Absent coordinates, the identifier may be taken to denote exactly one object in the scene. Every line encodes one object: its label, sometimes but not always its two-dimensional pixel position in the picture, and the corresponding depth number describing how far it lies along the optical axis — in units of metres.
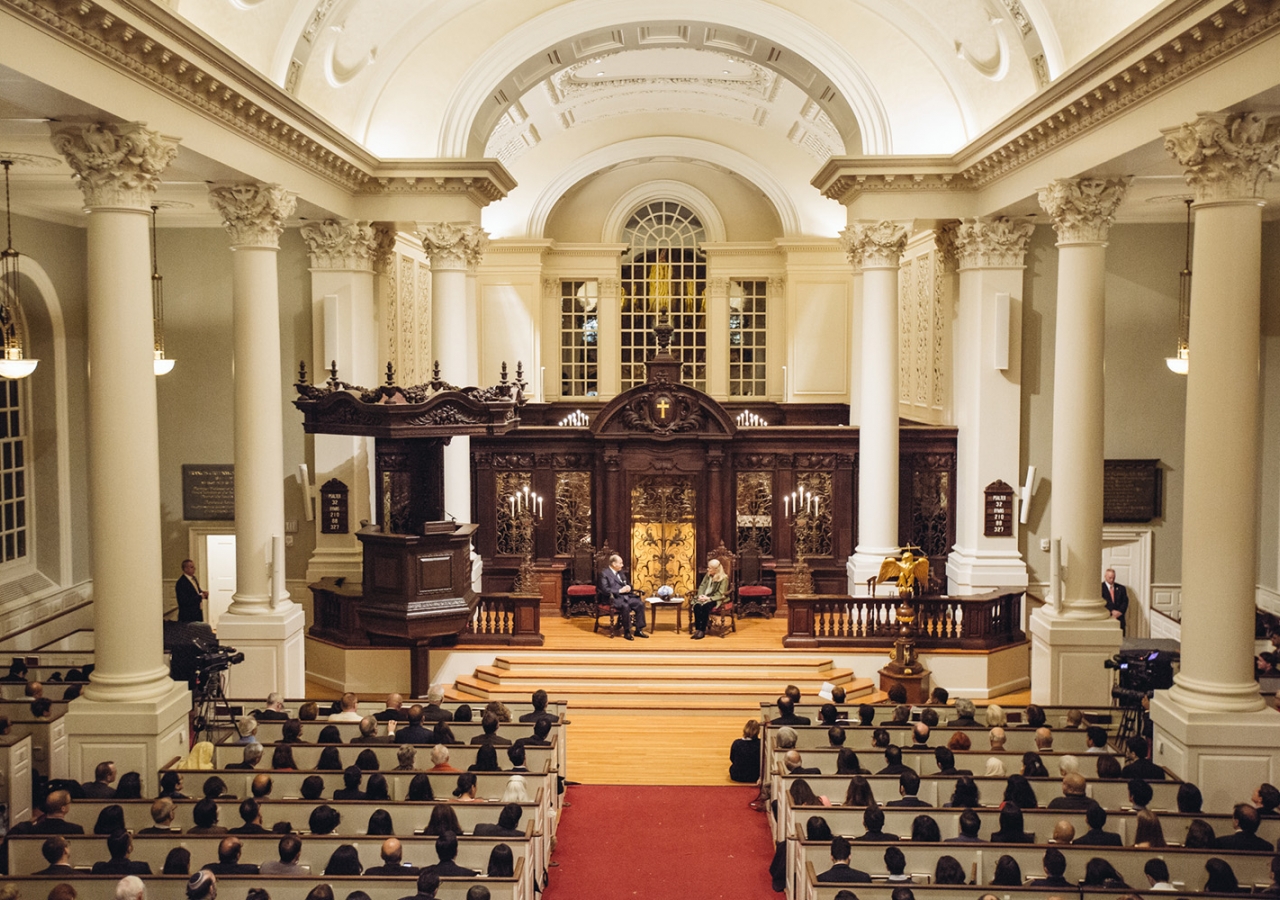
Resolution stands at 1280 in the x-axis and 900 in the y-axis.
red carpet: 9.60
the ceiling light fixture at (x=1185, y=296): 16.67
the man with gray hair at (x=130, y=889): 6.65
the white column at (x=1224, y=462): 9.76
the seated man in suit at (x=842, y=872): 7.67
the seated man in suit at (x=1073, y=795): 8.74
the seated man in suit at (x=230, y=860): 7.49
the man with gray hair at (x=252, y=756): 10.08
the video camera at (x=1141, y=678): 11.48
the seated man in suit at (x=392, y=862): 7.51
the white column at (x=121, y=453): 10.07
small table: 16.98
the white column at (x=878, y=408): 17.20
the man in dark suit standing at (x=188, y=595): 16.17
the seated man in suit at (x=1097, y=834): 8.08
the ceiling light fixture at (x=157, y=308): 16.06
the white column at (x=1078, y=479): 13.44
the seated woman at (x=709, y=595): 17.02
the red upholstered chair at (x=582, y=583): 18.34
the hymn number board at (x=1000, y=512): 17.25
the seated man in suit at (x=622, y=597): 17.00
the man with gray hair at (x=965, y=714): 11.33
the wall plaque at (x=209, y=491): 18.39
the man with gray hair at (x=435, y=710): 11.52
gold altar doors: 19.45
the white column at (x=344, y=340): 17.06
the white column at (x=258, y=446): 13.54
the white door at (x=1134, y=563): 18.25
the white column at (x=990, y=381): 16.95
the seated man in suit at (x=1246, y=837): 7.94
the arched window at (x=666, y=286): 28.81
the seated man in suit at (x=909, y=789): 9.01
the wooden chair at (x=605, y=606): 17.41
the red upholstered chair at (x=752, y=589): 18.45
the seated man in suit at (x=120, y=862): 7.54
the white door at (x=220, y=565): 18.67
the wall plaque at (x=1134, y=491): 18.14
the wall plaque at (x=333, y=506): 17.41
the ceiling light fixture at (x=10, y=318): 12.91
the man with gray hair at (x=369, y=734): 10.45
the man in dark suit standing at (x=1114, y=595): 16.73
